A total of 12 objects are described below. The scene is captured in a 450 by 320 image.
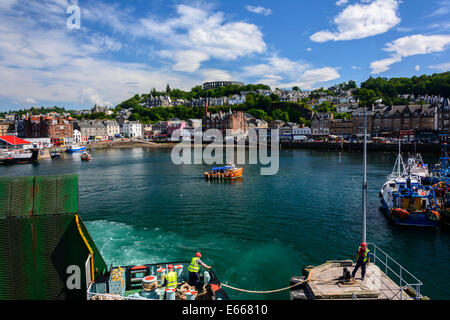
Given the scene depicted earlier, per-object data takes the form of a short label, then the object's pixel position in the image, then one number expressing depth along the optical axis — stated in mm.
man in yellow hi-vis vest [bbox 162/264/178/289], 9812
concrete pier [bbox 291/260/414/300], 9508
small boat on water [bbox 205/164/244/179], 44250
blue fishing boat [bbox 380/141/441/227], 22125
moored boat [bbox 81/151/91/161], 72462
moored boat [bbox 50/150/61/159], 80750
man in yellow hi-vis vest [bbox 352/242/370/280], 10219
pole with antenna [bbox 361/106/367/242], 10695
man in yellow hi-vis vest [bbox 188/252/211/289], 10453
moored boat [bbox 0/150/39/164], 72794
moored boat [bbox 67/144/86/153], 95438
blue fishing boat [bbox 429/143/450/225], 22883
